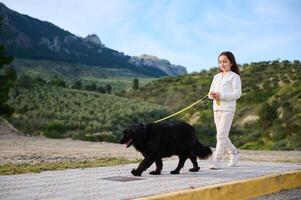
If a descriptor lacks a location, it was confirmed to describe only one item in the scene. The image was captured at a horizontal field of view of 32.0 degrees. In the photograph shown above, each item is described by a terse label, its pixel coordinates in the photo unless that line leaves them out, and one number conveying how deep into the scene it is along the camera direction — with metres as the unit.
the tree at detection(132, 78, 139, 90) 79.81
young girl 8.60
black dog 7.52
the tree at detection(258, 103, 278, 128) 42.24
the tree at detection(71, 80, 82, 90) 73.01
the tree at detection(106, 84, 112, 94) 85.47
